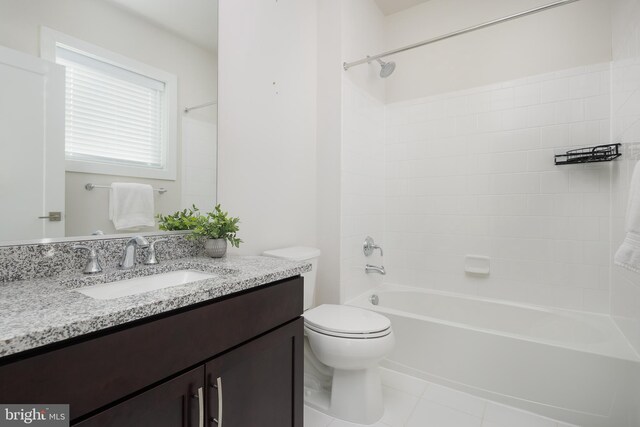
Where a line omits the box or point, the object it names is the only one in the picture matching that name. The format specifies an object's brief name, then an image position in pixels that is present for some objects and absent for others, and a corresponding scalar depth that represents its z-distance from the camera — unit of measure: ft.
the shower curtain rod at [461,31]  5.30
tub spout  7.75
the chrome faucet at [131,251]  3.74
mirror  3.15
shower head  7.29
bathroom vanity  1.93
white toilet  5.05
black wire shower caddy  5.89
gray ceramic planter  4.46
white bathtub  4.94
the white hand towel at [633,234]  3.77
